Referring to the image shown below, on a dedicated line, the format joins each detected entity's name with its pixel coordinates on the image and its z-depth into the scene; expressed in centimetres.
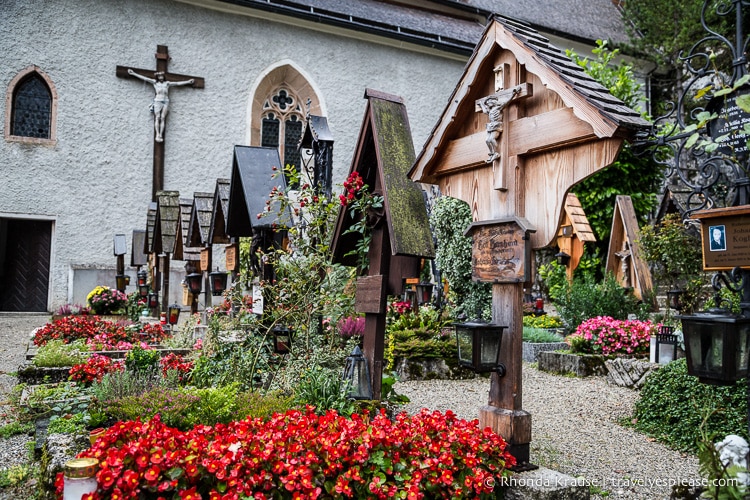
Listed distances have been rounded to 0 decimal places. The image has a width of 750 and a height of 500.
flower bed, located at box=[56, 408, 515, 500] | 273
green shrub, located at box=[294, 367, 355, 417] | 417
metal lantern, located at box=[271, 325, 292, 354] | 555
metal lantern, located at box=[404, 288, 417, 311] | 1128
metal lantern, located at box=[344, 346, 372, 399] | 412
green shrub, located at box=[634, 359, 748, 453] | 477
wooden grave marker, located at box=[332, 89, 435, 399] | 432
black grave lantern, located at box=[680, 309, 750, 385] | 331
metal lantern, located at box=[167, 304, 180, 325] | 1086
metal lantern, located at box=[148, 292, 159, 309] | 1266
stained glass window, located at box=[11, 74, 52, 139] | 1523
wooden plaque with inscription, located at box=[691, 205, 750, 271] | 391
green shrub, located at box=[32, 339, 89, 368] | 659
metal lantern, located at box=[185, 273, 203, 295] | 924
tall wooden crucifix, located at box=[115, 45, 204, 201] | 1588
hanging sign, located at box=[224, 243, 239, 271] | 727
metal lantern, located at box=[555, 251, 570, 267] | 1448
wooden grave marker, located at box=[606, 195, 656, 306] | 1211
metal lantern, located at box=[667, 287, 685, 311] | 939
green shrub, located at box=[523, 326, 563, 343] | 1006
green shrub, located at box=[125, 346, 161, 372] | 658
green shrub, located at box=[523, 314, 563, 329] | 1187
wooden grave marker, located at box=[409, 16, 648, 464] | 337
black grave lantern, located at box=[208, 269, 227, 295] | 761
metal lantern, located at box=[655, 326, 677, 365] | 713
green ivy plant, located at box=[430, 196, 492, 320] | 956
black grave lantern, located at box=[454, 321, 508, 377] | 353
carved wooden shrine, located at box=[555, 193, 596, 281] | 1438
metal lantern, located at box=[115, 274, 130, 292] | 1368
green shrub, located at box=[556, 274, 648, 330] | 1045
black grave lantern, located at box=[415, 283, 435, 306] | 981
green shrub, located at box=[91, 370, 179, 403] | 467
